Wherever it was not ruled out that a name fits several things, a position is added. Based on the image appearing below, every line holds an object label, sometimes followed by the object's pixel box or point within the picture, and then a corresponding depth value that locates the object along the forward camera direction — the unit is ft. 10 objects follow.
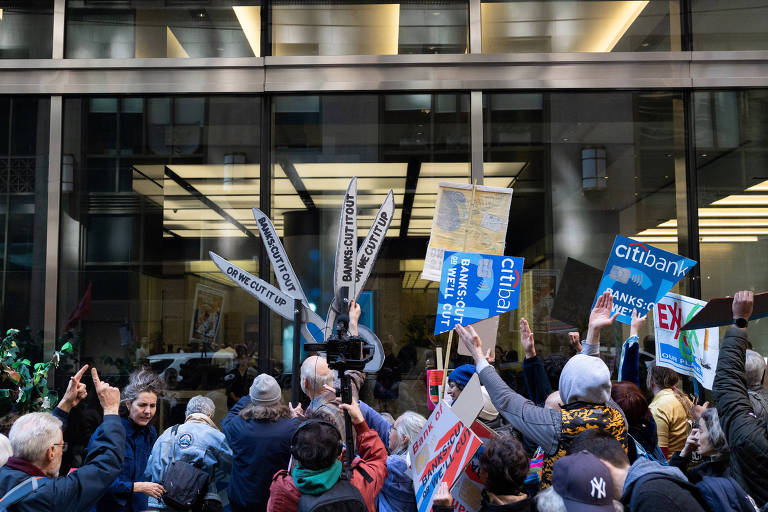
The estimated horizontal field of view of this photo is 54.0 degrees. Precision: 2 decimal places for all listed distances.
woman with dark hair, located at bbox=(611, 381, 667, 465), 13.85
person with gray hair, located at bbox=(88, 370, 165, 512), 16.06
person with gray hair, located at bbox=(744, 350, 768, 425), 14.46
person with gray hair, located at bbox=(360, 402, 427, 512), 13.73
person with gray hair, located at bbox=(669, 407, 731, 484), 11.97
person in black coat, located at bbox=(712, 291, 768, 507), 11.67
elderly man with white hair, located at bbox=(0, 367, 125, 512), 11.18
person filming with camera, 11.26
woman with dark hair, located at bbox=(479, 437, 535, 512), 11.21
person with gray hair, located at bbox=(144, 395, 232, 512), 16.75
